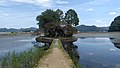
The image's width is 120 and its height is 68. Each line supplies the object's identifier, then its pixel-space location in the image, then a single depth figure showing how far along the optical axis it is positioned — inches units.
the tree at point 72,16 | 1389.3
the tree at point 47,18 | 962.6
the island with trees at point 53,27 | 903.8
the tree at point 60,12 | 1187.8
